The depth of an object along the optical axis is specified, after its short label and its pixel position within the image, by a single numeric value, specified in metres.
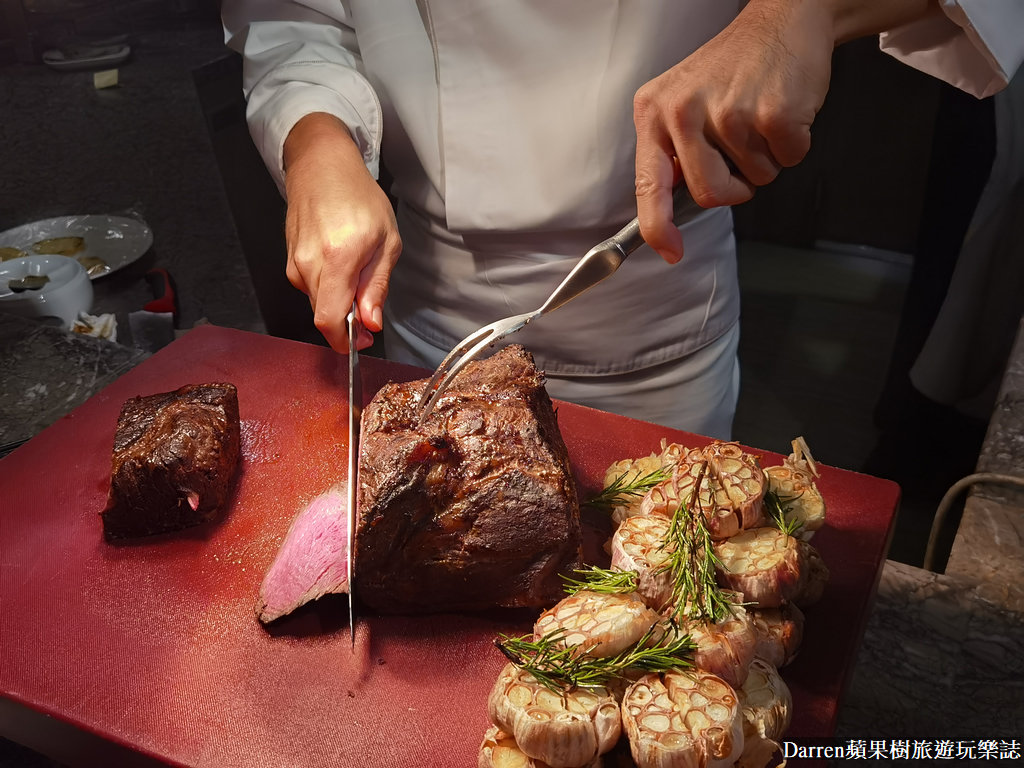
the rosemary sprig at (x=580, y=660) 0.95
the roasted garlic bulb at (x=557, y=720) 0.91
